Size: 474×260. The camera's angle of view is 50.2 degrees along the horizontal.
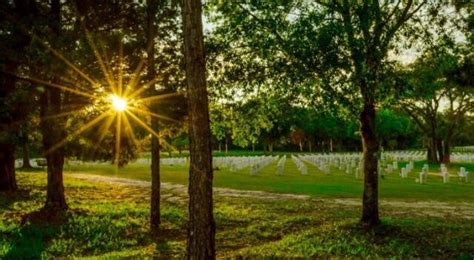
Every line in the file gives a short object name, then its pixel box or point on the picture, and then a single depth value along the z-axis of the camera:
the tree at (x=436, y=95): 13.04
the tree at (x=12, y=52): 15.20
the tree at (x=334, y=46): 11.16
